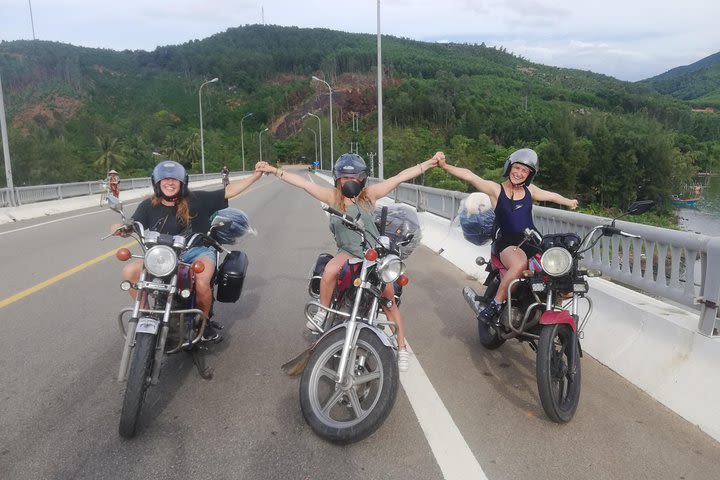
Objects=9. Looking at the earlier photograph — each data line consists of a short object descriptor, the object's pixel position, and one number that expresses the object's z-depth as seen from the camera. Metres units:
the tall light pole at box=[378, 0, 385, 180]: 21.26
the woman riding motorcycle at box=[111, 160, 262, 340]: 4.49
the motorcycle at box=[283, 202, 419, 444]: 3.37
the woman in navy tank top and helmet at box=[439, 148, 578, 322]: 4.70
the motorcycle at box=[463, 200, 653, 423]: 3.70
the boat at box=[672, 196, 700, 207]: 77.18
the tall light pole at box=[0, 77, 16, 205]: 19.59
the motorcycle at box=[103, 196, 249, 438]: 3.44
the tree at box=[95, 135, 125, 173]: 101.19
